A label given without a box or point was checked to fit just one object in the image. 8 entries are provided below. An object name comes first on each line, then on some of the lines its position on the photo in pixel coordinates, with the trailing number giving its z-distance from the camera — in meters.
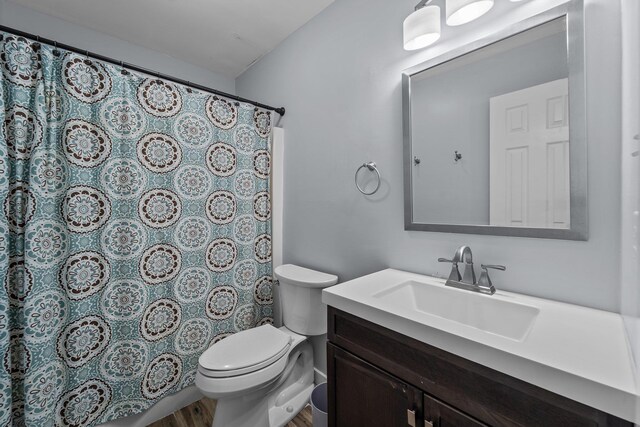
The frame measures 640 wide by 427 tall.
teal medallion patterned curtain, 1.19
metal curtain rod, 1.17
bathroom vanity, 0.55
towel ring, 1.42
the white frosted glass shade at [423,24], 1.05
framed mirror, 0.88
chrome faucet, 0.99
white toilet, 1.25
